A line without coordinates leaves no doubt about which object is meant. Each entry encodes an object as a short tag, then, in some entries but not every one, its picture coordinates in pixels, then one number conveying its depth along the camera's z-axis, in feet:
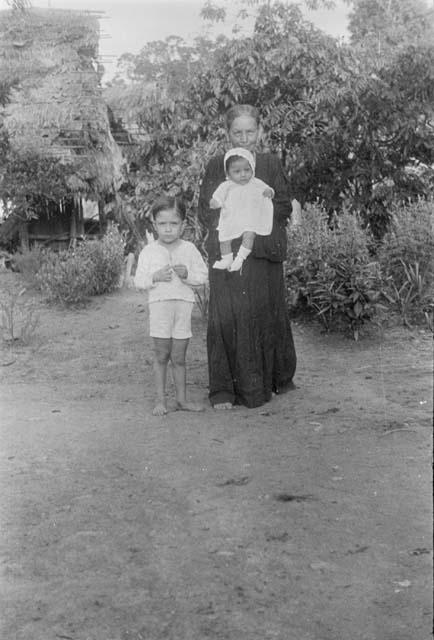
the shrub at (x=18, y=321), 24.44
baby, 15.29
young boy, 15.17
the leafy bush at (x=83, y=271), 31.30
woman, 15.80
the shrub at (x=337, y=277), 22.68
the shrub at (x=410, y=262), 24.23
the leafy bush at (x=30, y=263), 36.91
